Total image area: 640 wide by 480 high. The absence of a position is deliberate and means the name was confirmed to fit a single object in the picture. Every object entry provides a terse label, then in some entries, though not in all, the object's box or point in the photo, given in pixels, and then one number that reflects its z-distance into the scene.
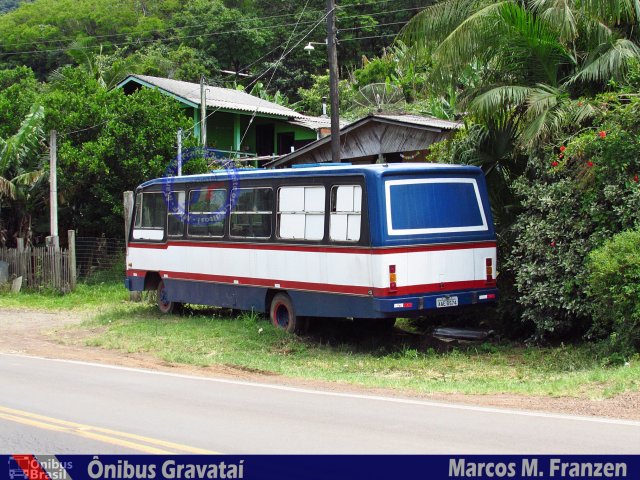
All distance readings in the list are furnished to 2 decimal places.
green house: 34.78
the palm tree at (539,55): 14.23
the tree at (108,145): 25.92
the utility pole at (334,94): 20.30
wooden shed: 22.89
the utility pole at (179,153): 23.36
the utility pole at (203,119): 27.98
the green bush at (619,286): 11.74
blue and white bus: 13.90
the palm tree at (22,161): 26.20
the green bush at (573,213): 12.96
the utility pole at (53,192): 24.88
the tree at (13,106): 28.64
